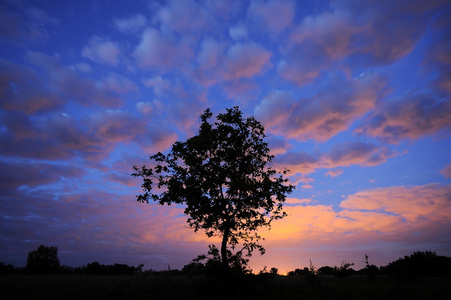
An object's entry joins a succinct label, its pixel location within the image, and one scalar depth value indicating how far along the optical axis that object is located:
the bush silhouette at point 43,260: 47.10
